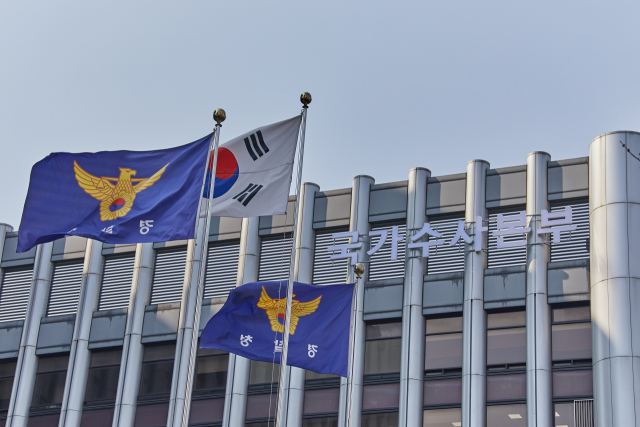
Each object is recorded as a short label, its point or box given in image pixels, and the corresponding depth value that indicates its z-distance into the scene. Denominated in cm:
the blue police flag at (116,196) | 2552
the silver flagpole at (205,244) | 2373
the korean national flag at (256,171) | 2656
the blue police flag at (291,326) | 2902
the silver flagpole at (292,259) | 2503
